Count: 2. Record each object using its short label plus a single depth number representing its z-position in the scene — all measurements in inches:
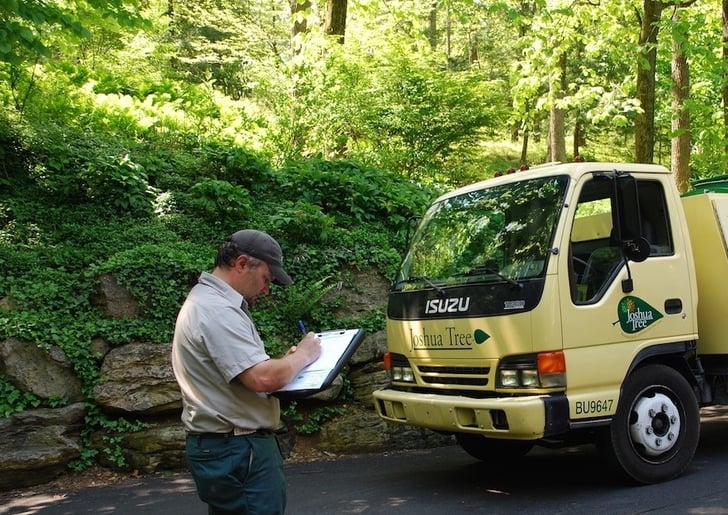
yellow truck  209.0
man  118.1
